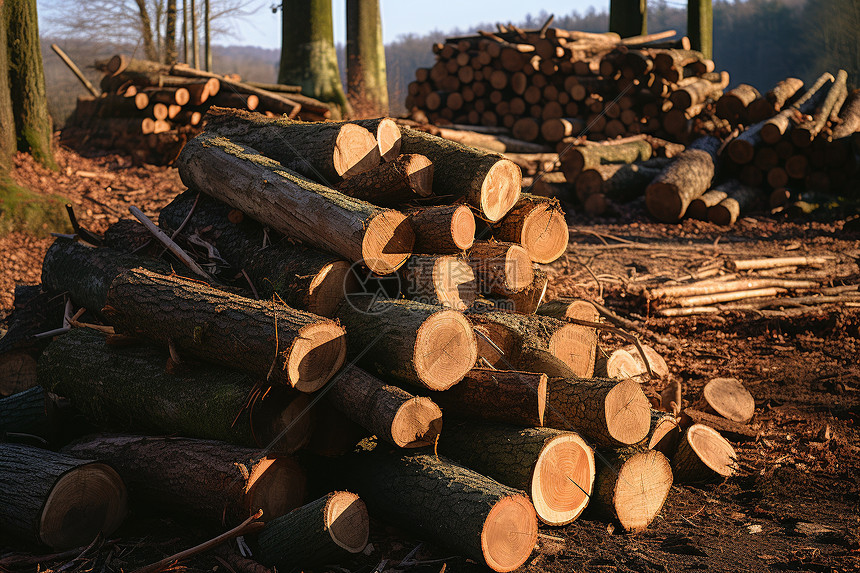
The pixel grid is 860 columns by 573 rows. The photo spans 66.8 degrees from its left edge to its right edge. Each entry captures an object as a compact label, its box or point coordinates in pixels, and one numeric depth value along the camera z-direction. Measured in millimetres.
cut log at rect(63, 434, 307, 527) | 3033
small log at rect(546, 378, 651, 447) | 3375
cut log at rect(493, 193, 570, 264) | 4410
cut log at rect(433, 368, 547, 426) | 3283
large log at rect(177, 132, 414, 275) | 3656
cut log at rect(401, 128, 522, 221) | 4102
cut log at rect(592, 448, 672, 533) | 3291
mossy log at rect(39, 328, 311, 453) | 3252
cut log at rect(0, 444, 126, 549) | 3010
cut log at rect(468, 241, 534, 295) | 4184
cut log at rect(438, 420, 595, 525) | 3129
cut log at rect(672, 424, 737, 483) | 3789
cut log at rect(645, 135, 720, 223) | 10289
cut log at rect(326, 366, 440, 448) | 3047
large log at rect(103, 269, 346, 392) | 3115
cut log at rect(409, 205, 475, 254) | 3775
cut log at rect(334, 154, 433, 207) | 4059
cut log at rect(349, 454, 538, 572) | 2736
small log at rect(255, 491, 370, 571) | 2723
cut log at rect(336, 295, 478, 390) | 3186
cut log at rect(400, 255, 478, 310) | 3850
